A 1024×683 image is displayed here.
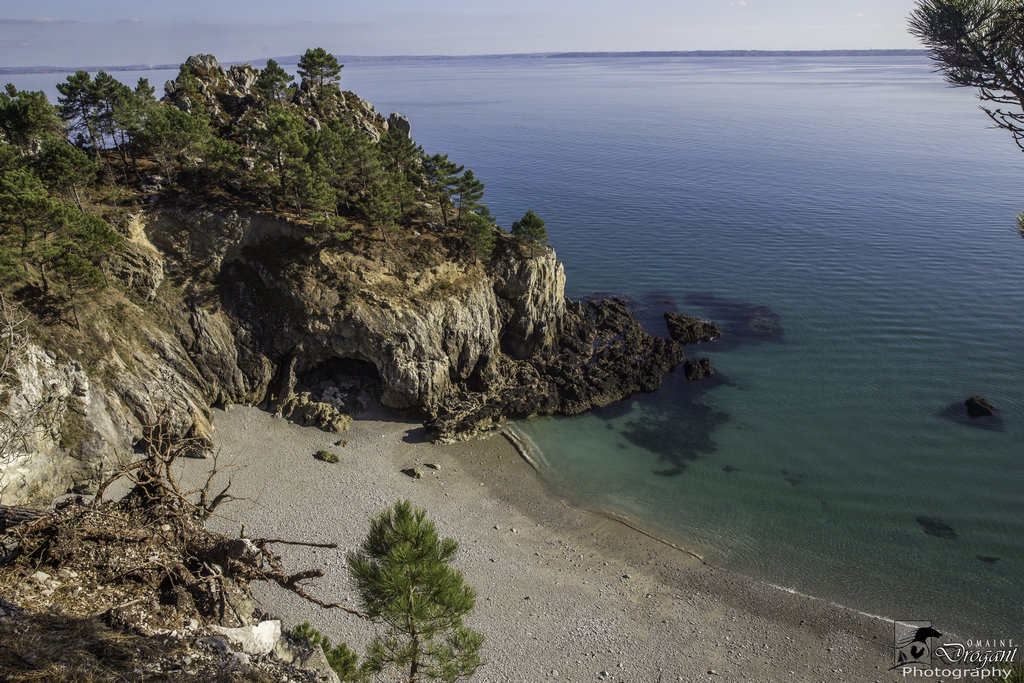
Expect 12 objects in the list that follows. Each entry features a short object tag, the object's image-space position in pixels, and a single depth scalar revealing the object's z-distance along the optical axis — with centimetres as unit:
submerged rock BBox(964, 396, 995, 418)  3791
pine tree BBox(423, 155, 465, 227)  4153
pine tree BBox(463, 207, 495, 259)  4056
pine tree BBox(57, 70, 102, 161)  4150
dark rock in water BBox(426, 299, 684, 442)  3906
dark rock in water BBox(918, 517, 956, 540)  2969
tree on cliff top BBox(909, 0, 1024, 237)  1248
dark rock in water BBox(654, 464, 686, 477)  3469
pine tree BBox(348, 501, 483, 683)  1279
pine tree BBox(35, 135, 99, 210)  3384
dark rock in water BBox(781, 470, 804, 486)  3364
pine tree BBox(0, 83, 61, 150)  3825
